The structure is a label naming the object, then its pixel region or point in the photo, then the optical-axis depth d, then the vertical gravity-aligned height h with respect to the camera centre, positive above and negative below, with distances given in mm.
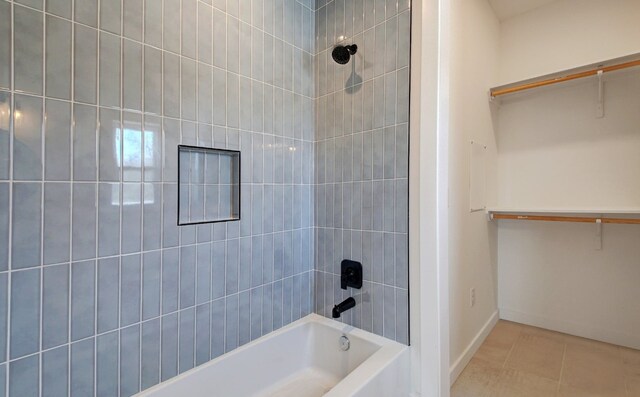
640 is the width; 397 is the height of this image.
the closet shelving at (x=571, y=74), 1987 +949
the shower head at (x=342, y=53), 1550 +802
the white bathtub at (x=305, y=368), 1236 -841
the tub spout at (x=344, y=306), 1543 -598
